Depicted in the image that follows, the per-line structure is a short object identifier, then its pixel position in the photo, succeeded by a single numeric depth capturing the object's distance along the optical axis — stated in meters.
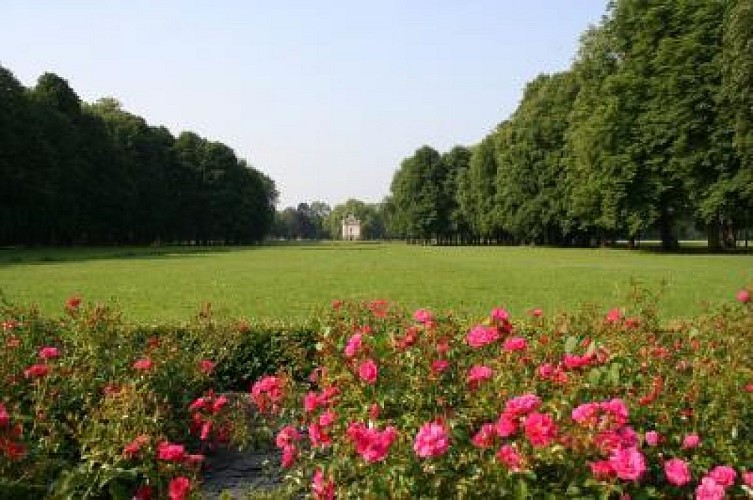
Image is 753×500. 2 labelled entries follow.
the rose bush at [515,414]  3.66
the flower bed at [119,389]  4.21
